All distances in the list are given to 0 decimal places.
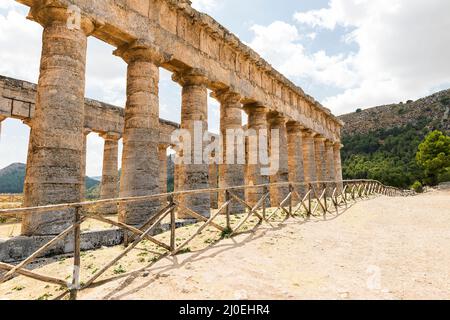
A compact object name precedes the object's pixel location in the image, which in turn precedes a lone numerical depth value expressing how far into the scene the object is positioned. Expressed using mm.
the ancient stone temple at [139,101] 7488
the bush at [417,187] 40812
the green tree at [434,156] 41969
